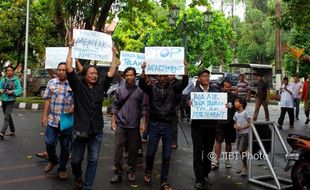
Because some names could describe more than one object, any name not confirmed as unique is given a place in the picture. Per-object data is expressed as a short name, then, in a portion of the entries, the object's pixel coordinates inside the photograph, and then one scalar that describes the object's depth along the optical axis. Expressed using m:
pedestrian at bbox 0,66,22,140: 7.75
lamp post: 14.19
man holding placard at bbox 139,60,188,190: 4.89
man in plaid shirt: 5.16
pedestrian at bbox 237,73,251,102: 11.86
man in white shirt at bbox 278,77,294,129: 11.00
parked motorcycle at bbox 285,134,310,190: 4.87
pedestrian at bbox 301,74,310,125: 11.21
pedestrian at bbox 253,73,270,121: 11.72
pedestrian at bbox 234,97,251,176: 5.77
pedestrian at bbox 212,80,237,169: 6.05
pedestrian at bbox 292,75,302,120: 11.91
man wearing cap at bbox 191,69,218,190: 4.99
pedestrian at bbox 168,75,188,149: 5.04
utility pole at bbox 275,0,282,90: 23.20
